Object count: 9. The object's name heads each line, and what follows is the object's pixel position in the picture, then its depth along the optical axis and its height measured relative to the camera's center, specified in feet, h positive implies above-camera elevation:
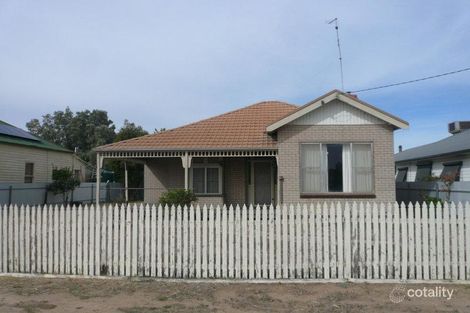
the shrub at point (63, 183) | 86.53 +0.16
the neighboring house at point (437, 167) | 53.26 +2.11
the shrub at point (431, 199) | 50.54 -1.97
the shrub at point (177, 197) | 49.55 -1.54
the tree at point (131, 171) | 107.14 +3.05
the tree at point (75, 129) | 224.94 +27.39
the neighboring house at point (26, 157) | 77.82 +5.18
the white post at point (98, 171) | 54.54 +1.47
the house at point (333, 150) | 45.70 +3.35
